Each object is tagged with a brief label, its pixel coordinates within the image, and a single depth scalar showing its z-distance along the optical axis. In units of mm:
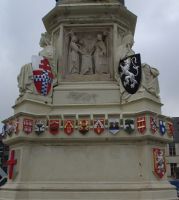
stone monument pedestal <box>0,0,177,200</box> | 10664
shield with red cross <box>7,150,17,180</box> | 11203
